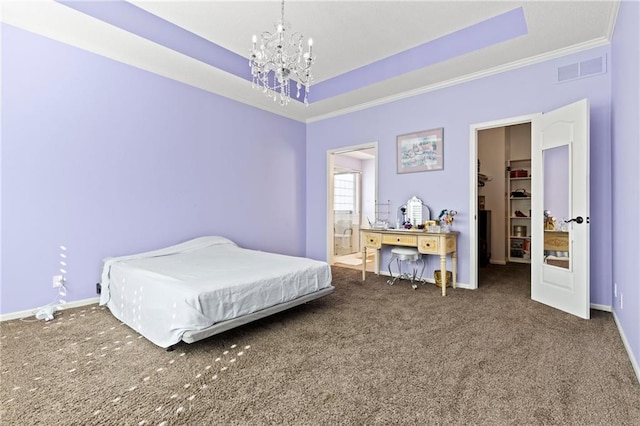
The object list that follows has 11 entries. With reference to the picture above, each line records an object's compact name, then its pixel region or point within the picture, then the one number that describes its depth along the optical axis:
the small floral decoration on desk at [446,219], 3.96
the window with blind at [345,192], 7.76
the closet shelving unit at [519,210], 5.75
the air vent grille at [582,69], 3.09
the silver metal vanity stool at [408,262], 4.01
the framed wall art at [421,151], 4.18
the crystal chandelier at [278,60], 2.54
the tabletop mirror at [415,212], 4.28
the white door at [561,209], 2.84
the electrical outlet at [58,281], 3.01
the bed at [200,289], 2.15
